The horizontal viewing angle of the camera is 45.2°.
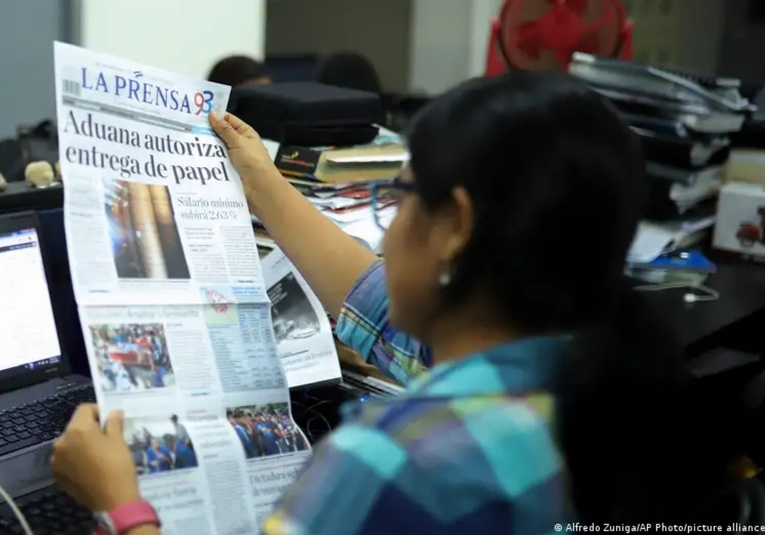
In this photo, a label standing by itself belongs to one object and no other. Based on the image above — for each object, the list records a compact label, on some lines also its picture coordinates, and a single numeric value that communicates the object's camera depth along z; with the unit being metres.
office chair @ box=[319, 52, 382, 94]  3.87
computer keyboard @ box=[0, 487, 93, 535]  0.95
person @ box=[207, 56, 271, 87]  2.96
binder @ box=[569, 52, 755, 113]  2.11
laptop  1.15
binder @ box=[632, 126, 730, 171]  2.06
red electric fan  2.36
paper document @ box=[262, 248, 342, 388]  1.28
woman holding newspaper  0.73
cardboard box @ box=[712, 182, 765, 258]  2.12
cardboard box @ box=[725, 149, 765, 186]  2.17
